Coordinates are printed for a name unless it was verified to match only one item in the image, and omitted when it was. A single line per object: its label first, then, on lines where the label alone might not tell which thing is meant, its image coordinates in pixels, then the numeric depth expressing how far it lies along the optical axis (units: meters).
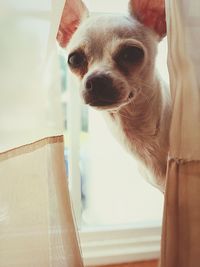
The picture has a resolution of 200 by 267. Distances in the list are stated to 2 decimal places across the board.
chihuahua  0.67
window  0.93
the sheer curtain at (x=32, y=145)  0.62
